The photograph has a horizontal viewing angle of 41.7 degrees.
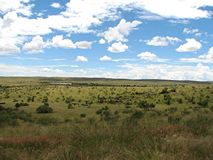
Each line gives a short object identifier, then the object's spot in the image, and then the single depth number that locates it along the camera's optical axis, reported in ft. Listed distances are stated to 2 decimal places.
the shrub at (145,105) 112.92
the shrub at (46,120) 69.71
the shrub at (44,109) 98.70
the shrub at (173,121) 37.48
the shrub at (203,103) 111.59
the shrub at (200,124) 28.05
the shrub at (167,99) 121.95
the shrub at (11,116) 66.83
